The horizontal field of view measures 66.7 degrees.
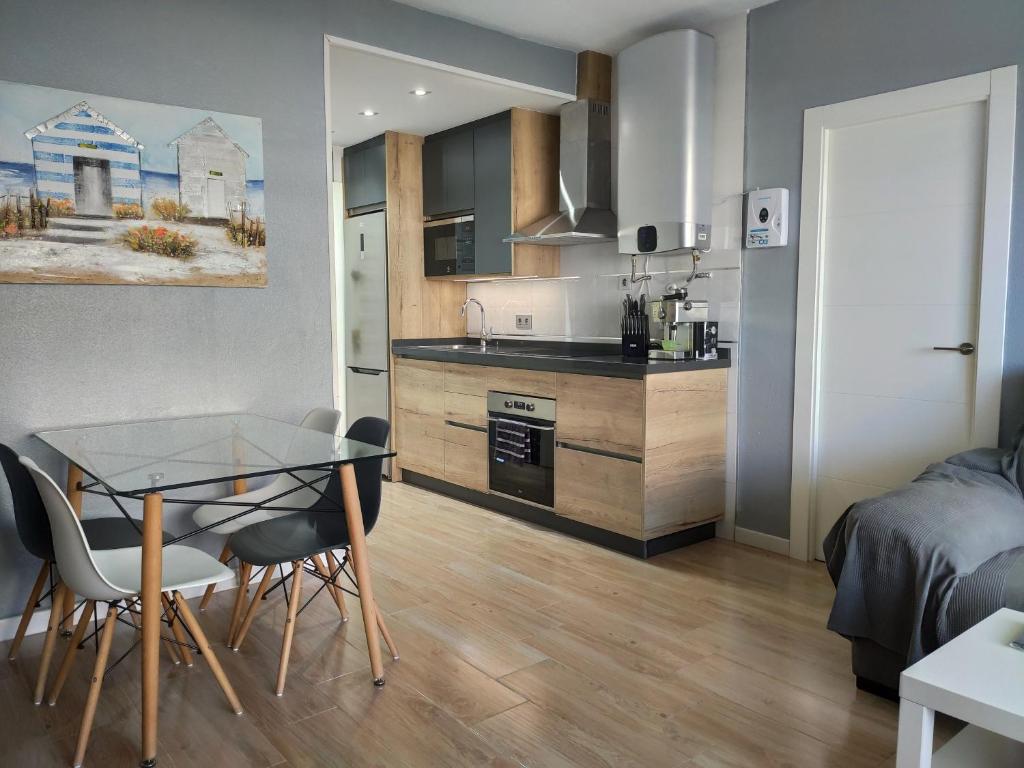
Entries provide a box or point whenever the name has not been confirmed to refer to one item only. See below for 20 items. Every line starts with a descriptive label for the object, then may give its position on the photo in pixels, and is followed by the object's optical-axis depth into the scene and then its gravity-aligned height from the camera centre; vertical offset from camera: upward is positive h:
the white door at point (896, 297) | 3.06 +0.02
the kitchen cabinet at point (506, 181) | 4.66 +0.75
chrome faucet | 5.47 -0.15
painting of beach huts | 2.78 +0.44
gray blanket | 2.14 -0.72
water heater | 3.74 +0.81
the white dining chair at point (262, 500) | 2.84 -0.74
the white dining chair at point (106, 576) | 1.97 -0.76
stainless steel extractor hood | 4.33 +0.71
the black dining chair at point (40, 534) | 2.27 -0.75
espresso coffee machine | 3.84 -0.13
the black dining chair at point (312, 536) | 2.41 -0.76
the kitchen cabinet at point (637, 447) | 3.58 -0.69
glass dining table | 2.03 -0.46
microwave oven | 4.99 +0.37
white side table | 1.50 -0.78
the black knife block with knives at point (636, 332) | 4.11 -0.15
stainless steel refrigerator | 5.27 -0.08
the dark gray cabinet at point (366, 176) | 5.20 +0.88
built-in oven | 4.08 -0.78
